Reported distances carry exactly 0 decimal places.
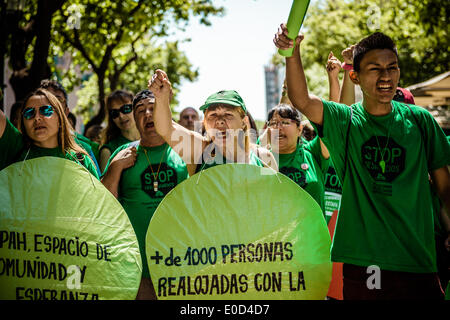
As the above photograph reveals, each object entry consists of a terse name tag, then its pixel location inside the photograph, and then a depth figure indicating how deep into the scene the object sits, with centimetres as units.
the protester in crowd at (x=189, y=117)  615
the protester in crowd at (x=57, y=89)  424
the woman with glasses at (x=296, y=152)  386
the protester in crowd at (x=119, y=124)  462
